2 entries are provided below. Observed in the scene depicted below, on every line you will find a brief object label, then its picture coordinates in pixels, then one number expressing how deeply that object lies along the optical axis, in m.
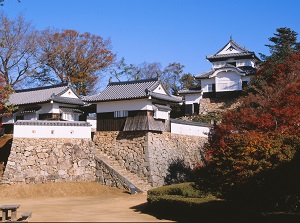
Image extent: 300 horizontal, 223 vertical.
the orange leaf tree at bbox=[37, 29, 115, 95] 41.00
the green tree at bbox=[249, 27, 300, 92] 35.47
